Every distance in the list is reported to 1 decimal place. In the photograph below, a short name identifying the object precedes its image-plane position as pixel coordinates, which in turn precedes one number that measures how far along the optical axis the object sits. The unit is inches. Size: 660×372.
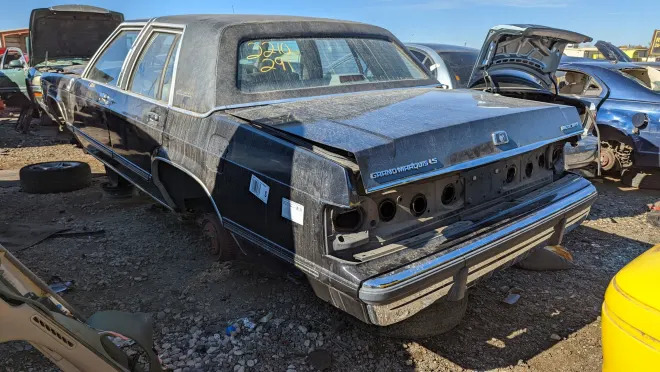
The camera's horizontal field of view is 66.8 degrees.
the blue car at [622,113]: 224.5
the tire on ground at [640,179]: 241.8
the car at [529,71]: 184.2
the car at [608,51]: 410.3
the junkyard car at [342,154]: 88.0
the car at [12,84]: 396.2
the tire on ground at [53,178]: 207.2
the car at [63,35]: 318.0
